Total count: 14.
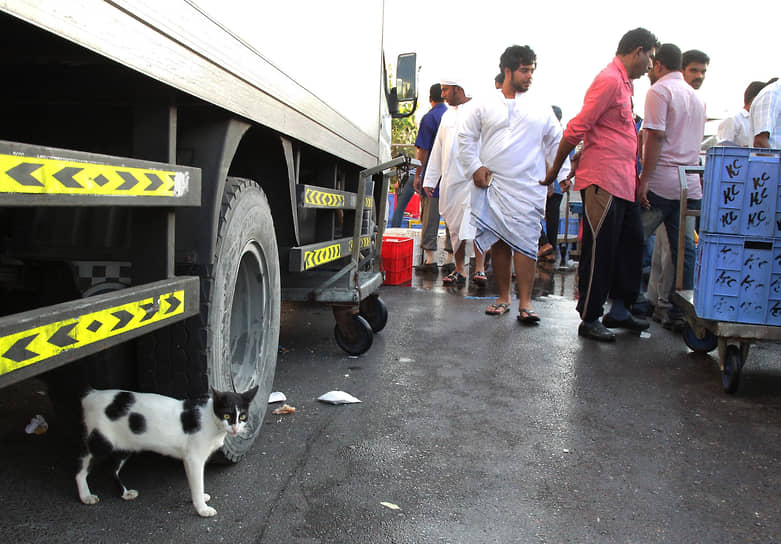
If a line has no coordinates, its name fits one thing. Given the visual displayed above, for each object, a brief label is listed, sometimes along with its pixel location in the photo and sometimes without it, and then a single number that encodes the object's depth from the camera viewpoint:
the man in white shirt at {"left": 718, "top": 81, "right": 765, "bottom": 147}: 6.51
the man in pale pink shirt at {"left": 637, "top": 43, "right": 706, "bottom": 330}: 5.39
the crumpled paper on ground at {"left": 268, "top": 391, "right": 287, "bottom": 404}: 3.43
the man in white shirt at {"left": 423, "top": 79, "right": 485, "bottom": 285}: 7.79
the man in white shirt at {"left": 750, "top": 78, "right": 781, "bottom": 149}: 5.08
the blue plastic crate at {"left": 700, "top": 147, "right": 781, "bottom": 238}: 3.74
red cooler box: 7.55
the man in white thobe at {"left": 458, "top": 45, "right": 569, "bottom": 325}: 5.76
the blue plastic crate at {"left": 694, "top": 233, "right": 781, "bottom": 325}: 3.75
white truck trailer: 1.53
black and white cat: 2.19
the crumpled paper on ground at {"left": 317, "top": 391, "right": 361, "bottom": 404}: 3.44
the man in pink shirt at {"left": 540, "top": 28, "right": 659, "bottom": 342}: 4.98
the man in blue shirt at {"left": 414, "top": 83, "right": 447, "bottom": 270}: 8.77
